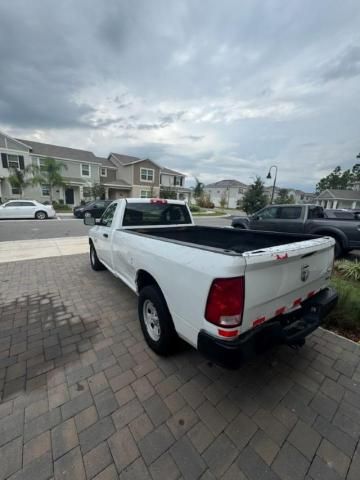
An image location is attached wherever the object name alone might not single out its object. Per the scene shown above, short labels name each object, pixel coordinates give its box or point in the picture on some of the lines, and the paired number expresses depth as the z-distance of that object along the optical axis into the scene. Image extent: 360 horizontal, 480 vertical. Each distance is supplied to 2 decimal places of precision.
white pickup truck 1.52
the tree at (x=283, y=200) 30.94
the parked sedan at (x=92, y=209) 16.83
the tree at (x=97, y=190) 24.78
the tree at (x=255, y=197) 22.92
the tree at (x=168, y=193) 30.30
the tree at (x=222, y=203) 49.11
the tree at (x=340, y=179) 54.60
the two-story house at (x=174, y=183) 34.32
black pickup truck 6.25
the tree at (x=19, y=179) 20.12
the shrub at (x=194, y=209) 28.73
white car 14.52
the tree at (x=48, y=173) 21.14
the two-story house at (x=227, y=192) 53.56
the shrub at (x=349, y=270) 4.78
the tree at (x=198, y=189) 44.62
